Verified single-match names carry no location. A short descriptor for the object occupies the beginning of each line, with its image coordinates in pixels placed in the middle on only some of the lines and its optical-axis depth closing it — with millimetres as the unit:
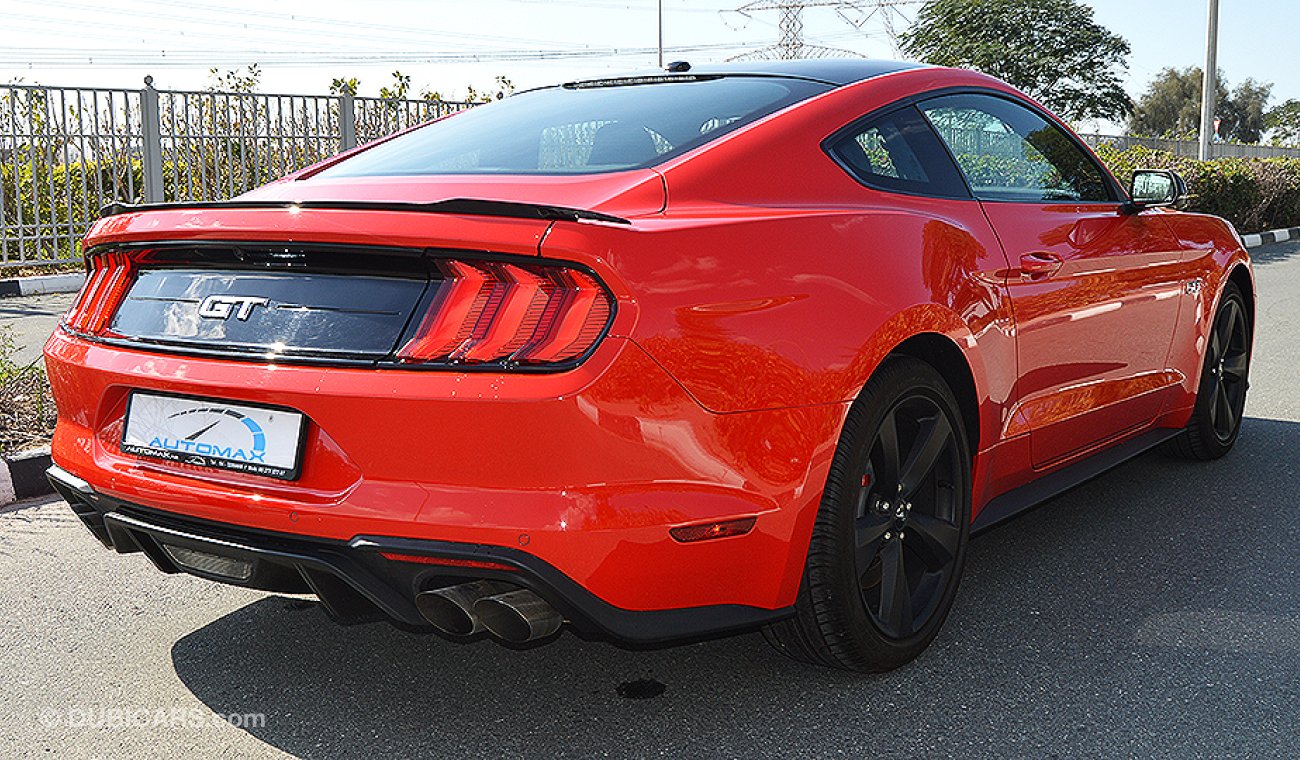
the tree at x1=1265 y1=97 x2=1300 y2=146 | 103000
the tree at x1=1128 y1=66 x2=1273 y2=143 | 98438
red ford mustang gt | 2373
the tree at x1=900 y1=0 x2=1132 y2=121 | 38156
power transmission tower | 57406
